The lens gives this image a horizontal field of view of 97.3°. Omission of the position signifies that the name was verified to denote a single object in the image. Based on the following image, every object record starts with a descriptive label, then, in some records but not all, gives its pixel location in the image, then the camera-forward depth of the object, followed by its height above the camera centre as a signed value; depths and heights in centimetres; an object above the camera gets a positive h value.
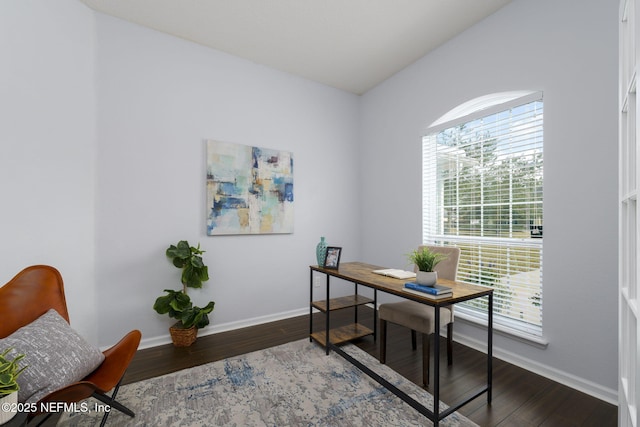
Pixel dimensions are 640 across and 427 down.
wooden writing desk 158 -84
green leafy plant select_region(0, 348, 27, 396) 99 -60
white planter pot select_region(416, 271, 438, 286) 175 -39
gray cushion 130 -73
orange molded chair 151 -57
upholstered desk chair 199 -76
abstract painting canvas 296 +27
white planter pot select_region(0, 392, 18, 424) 96 -68
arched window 226 +14
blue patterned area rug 167 -122
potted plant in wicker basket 257 -81
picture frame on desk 254 -39
